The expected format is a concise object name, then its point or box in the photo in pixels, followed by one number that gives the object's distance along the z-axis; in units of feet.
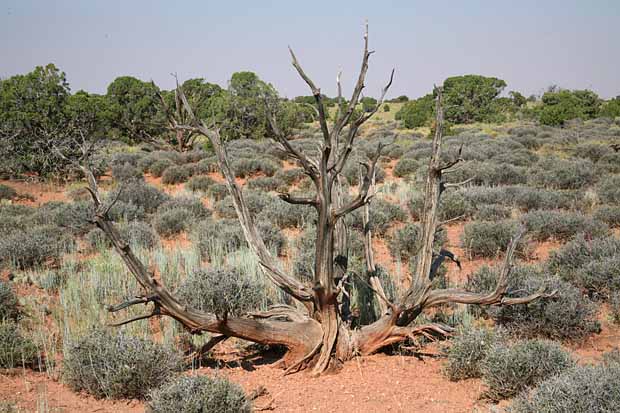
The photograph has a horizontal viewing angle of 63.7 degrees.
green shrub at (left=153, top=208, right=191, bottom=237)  29.12
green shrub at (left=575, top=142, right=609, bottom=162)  53.67
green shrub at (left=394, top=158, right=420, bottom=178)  51.65
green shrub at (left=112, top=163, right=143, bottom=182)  51.70
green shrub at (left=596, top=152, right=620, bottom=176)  43.50
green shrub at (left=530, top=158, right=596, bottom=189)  39.14
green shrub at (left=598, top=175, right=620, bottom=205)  32.32
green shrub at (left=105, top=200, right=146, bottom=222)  31.65
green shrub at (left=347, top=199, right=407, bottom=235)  29.04
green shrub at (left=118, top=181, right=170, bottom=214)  35.82
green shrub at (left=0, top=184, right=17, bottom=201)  41.39
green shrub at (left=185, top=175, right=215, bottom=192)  45.21
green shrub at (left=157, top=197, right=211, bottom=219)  32.99
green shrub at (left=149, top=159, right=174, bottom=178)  56.29
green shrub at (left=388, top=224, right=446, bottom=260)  24.84
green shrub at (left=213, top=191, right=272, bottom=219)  33.32
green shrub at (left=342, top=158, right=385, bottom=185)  47.72
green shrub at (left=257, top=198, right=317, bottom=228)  30.27
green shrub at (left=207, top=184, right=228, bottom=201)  40.34
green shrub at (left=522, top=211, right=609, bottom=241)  25.34
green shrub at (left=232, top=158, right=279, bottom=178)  51.96
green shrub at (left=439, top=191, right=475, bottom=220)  31.24
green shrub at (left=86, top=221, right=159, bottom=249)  25.48
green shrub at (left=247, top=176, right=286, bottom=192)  45.07
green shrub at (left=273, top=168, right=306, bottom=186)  48.26
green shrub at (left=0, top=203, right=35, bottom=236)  28.48
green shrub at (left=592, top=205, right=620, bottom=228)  27.78
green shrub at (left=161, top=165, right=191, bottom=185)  51.57
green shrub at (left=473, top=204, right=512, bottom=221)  29.76
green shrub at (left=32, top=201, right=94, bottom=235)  28.66
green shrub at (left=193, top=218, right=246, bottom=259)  24.04
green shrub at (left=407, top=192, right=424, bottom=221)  32.48
